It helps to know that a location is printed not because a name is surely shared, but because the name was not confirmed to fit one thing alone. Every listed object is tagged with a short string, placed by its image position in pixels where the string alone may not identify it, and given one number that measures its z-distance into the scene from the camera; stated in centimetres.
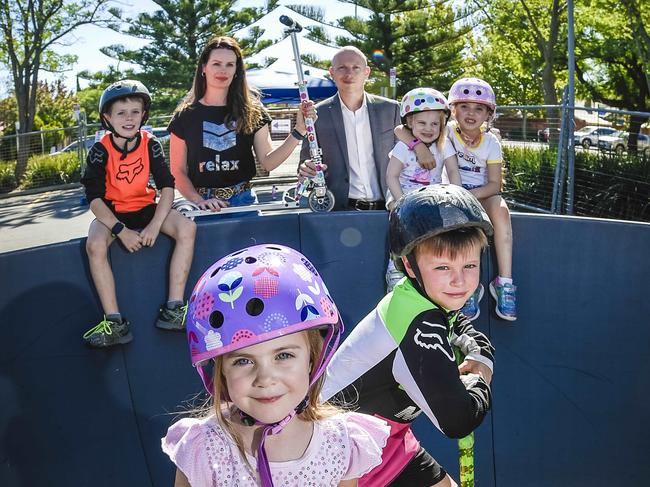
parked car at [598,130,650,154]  1050
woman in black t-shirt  495
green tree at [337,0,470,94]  2955
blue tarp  2209
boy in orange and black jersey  417
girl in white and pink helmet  496
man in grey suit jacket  541
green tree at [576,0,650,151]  1903
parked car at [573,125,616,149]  1115
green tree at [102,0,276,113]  3033
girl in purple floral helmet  199
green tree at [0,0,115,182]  2497
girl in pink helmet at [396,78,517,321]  501
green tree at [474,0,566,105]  2361
